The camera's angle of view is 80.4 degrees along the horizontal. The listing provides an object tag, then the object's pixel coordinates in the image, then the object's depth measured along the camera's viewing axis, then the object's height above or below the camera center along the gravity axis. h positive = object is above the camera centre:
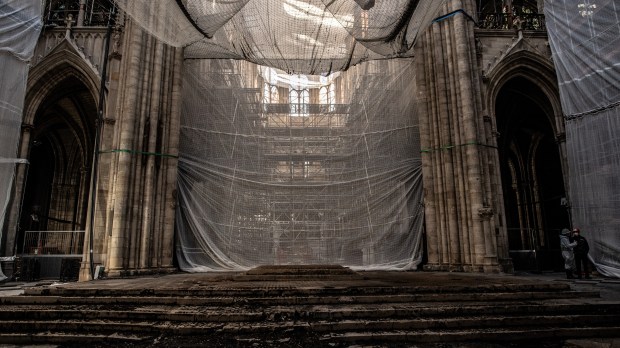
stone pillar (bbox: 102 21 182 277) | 11.29 +2.50
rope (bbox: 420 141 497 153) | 12.36 +3.02
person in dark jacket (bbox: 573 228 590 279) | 9.98 -0.46
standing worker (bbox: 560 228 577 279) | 10.28 -0.51
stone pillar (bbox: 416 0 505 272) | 11.93 +2.84
